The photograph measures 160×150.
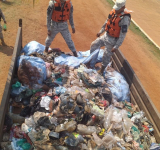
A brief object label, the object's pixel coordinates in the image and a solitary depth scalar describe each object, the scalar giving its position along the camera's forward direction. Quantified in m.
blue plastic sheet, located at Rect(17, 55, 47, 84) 3.77
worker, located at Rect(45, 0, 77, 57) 4.16
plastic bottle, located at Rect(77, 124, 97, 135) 2.82
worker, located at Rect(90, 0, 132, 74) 3.85
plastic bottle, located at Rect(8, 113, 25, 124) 3.02
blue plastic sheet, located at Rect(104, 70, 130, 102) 4.04
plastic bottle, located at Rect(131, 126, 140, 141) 3.11
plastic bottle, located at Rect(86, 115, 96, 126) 2.98
